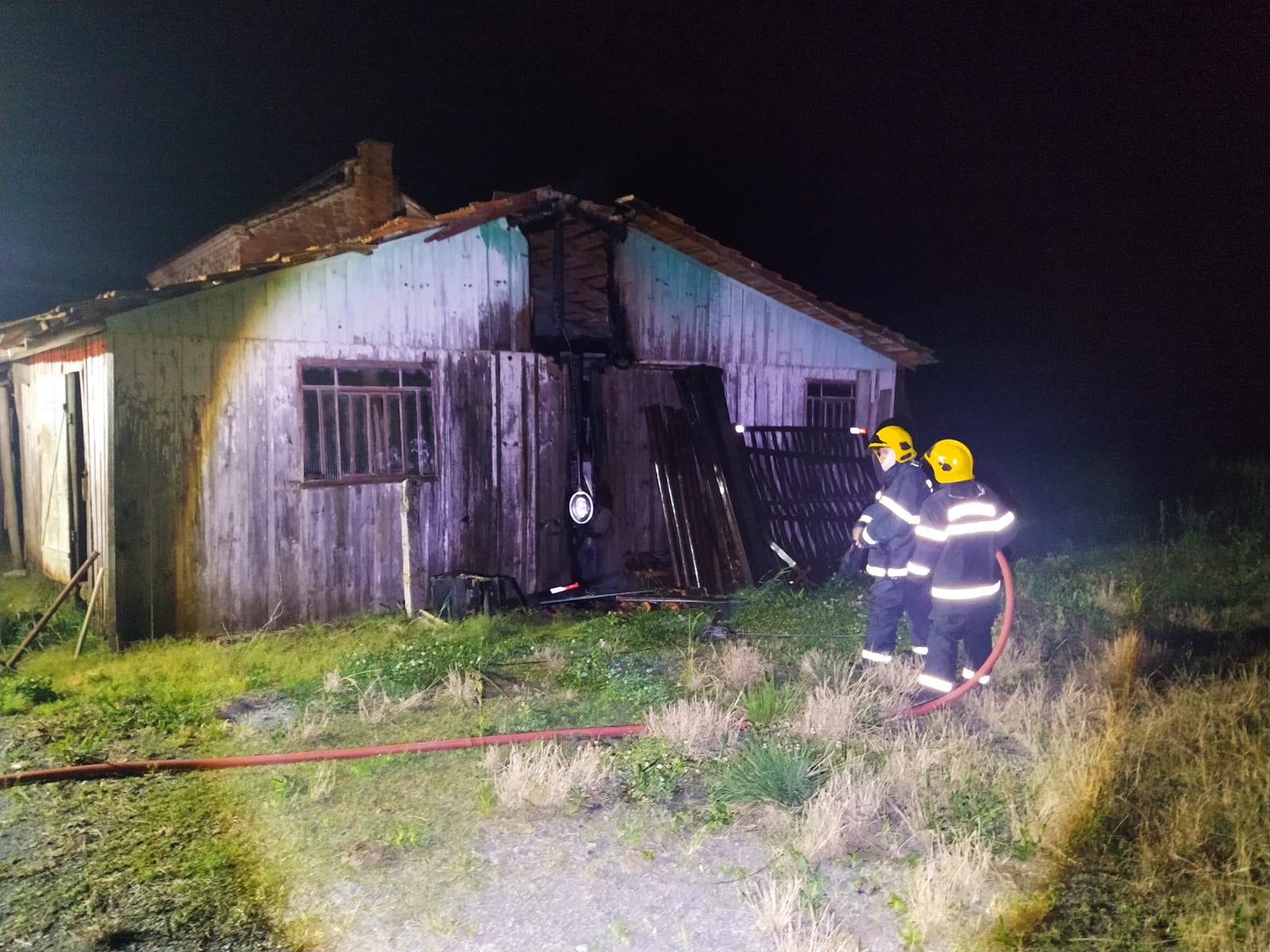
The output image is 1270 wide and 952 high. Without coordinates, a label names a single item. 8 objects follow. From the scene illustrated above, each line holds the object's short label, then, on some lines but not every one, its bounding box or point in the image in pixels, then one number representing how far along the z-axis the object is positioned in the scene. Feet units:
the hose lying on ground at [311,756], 15.14
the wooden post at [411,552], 27.68
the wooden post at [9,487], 34.17
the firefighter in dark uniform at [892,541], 20.18
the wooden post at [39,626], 21.31
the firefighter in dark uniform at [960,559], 18.33
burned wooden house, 23.65
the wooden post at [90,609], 22.39
